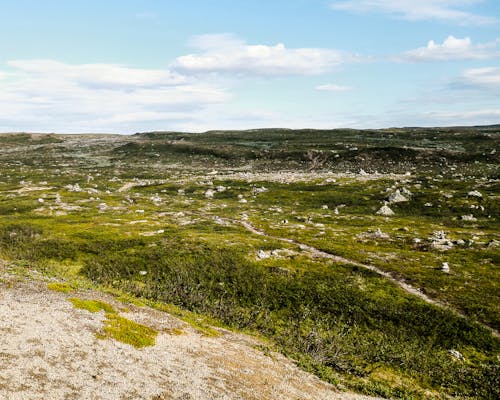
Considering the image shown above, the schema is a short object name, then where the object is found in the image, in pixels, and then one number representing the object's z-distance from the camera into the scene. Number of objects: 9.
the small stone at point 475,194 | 103.62
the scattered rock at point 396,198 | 107.75
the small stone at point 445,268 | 58.94
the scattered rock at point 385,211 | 100.62
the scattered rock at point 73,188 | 128.93
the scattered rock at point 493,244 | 69.06
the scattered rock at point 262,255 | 64.86
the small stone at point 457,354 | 40.42
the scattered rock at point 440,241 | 70.06
